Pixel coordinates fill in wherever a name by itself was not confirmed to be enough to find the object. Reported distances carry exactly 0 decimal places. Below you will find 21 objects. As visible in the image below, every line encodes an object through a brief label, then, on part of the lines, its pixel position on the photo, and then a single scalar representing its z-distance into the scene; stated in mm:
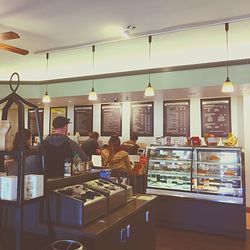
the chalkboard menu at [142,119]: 6897
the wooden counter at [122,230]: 2023
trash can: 1914
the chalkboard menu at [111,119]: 7316
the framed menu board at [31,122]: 8586
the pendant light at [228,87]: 4039
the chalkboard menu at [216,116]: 6086
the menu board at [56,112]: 8146
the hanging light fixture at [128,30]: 3873
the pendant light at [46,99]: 5705
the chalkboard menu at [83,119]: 7734
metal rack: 1829
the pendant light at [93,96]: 5156
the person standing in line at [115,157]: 5172
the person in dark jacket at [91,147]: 6273
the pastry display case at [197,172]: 4484
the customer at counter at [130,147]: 6488
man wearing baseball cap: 2600
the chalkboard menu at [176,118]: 6469
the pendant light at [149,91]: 4621
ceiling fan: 3322
